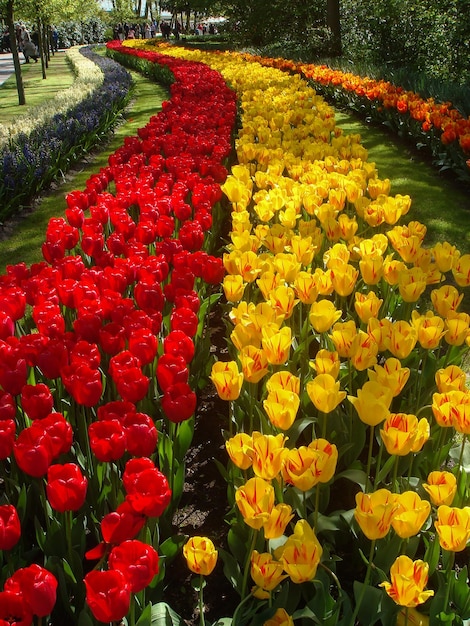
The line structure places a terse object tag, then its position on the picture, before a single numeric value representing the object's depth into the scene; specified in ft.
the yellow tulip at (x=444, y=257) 9.50
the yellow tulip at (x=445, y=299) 8.37
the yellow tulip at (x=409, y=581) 4.83
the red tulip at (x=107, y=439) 5.86
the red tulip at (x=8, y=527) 5.05
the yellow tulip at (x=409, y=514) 5.13
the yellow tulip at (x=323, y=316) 7.98
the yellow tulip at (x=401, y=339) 7.61
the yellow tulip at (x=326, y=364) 6.97
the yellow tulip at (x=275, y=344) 7.19
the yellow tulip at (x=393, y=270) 9.58
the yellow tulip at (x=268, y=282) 8.83
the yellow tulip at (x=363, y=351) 7.34
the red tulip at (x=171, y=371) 6.91
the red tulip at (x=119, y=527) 5.01
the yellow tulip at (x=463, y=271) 9.14
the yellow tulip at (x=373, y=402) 6.21
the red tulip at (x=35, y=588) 4.51
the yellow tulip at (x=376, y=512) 5.10
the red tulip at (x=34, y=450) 5.71
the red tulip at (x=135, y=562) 4.65
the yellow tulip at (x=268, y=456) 5.56
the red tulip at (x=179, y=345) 7.41
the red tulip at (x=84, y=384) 6.72
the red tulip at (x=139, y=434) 6.07
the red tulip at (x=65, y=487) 5.31
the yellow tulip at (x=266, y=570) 5.11
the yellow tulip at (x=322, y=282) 8.78
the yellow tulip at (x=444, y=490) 5.40
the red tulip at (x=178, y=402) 6.63
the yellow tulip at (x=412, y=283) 8.96
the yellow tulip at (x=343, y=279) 8.85
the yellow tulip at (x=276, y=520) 5.22
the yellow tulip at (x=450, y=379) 6.61
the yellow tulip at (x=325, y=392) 6.37
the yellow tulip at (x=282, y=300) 8.34
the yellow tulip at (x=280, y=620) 5.28
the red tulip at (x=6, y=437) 6.02
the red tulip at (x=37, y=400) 6.59
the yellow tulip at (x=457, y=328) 7.92
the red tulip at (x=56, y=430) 5.93
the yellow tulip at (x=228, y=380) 6.72
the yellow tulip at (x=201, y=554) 5.02
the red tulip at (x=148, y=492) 5.19
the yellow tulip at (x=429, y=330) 7.77
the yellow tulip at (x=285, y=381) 6.63
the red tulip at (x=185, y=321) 7.97
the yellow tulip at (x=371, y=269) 9.36
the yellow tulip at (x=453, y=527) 5.02
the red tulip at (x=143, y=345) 7.36
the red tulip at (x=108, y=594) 4.41
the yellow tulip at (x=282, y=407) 6.22
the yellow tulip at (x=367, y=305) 8.46
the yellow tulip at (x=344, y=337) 7.51
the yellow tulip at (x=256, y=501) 5.17
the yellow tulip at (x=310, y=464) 5.45
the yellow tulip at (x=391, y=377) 6.59
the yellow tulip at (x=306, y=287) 8.65
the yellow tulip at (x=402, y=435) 5.85
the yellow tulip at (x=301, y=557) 4.98
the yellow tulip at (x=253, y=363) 6.98
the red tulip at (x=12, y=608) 4.51
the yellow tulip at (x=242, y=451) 5.81
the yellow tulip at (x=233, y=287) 8.96
